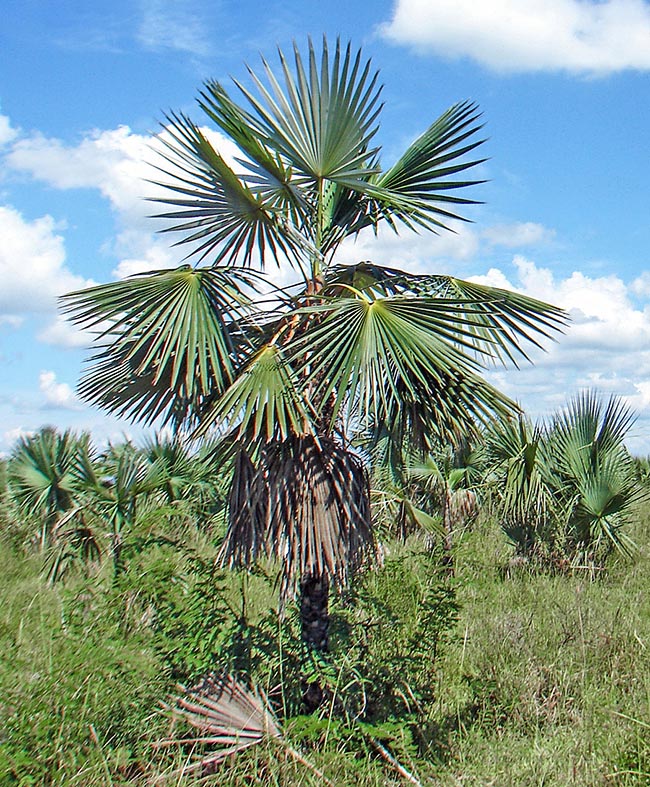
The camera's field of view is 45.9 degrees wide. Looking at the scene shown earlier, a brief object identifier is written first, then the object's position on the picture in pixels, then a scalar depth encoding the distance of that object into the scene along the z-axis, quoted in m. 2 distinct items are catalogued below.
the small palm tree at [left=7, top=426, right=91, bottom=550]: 12.26
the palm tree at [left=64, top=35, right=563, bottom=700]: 5.14
